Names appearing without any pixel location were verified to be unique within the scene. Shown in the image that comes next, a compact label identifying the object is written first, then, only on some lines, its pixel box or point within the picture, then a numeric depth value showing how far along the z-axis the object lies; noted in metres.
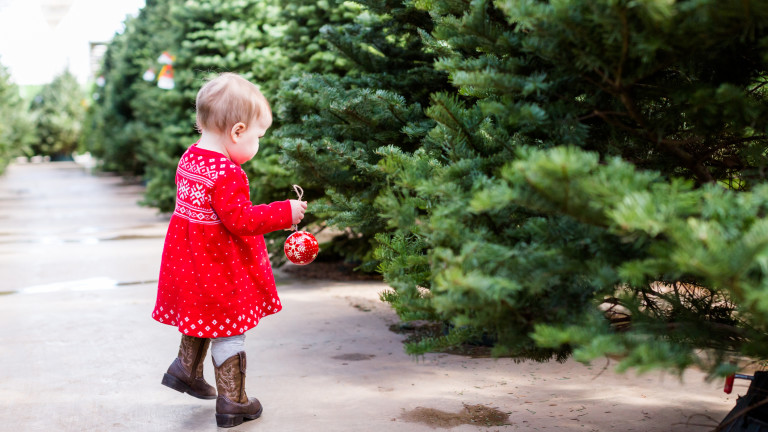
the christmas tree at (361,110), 4.09
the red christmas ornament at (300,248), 3.49
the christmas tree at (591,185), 1.90
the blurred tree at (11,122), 21.97
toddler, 3.35
